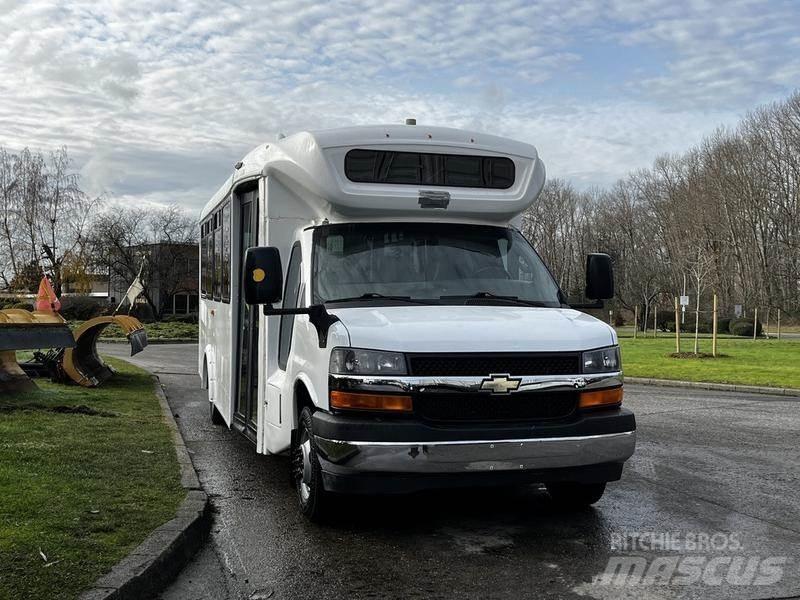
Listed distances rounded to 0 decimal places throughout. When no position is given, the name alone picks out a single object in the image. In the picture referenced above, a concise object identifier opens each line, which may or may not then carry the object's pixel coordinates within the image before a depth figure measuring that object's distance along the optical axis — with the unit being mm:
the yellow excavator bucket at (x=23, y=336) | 11203
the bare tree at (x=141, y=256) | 55500
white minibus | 5363
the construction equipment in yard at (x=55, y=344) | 11289
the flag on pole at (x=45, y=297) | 15930
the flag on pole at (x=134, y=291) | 17172
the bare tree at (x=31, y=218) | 49781
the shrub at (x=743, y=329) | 50625
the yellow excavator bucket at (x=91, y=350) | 14523
